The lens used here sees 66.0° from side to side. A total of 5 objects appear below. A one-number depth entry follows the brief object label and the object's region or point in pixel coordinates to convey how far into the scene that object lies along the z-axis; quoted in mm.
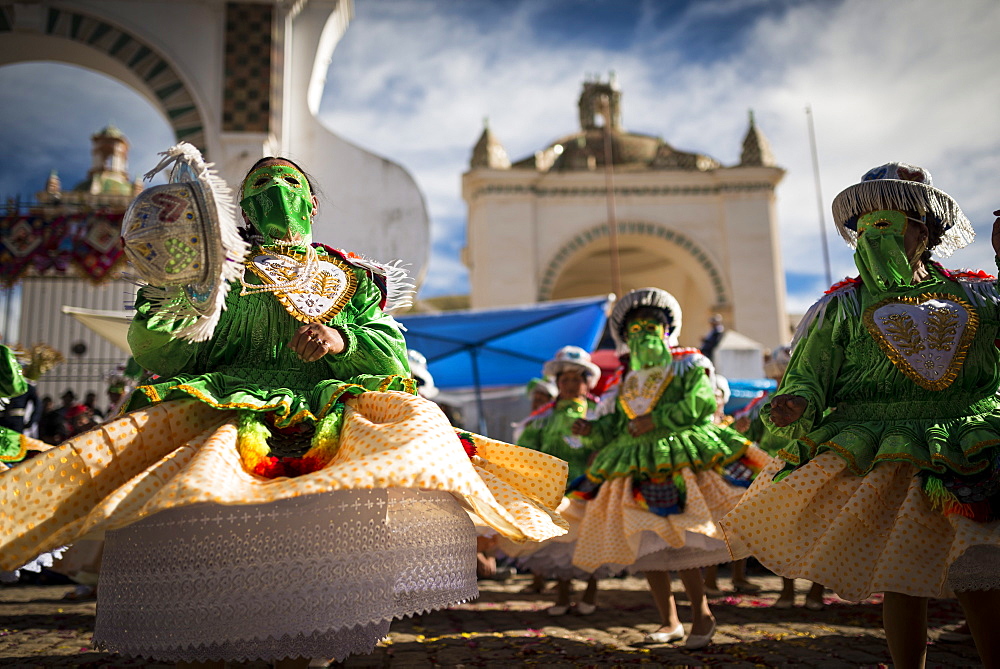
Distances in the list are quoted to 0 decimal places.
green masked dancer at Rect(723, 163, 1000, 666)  2600
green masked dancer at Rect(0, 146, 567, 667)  2168
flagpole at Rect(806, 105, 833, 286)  16786
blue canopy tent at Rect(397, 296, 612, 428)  9828
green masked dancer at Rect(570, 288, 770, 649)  4277
